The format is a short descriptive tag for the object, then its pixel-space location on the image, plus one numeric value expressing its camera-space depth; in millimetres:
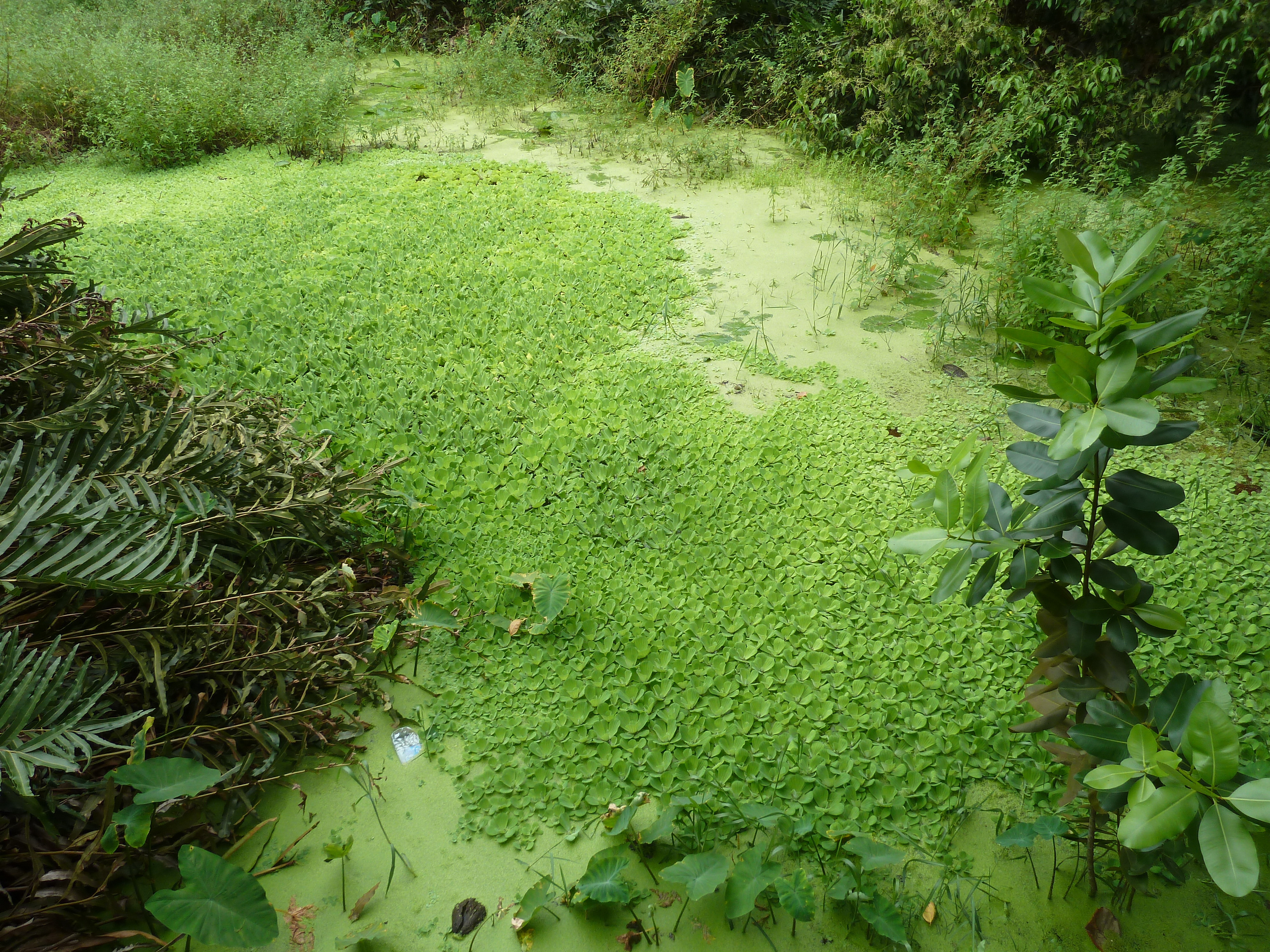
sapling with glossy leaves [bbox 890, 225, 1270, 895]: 1055
